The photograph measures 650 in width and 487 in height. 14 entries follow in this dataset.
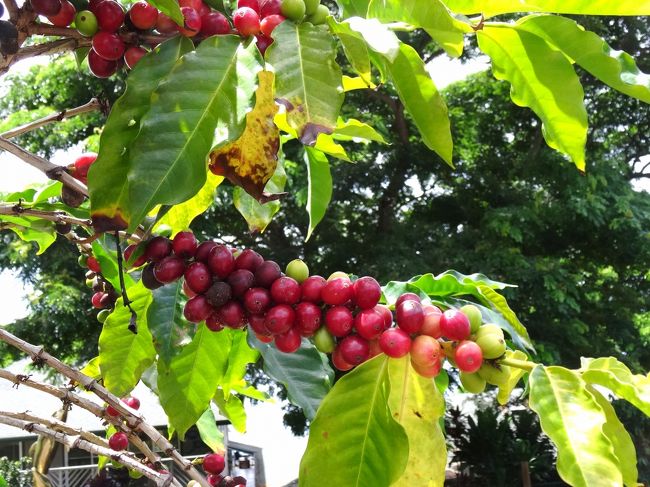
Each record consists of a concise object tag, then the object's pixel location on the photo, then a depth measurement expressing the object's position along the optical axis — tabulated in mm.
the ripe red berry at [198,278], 519
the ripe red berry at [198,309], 524
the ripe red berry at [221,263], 529
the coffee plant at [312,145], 419
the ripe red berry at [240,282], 526
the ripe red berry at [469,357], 452
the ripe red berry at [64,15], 480
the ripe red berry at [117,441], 1186
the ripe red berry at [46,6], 461
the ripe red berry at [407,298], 497
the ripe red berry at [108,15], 480
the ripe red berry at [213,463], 1104
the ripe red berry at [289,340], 521
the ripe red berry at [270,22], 461
